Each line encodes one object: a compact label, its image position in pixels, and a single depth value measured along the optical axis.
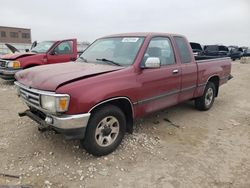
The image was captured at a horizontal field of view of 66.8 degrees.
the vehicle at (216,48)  16.27
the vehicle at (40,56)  6.67
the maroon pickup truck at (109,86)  2.53
